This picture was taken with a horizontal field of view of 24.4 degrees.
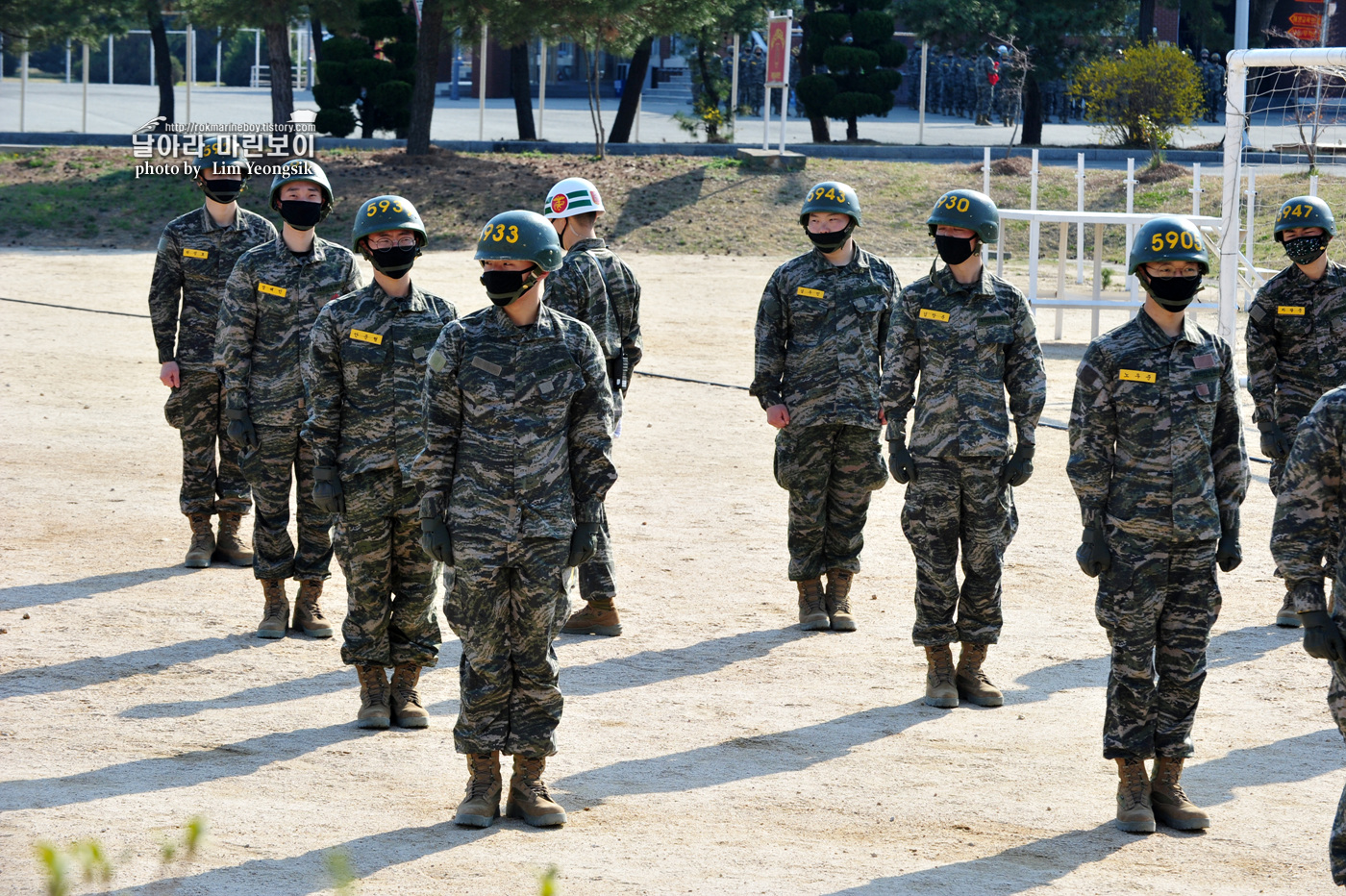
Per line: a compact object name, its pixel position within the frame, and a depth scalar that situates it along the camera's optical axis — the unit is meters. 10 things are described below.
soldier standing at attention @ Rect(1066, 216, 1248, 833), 11.21
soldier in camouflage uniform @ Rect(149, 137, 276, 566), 18.26
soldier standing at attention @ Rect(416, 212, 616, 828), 10.90
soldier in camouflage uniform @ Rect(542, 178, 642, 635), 15.96
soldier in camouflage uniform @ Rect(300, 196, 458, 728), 13.19
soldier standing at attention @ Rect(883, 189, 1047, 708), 14.01
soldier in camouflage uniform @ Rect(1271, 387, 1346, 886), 9.24
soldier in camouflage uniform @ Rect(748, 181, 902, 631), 16.06
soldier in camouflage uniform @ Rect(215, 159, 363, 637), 15.52
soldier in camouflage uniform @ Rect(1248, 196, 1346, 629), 16.09
